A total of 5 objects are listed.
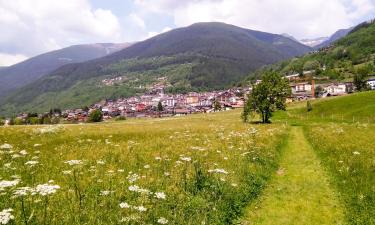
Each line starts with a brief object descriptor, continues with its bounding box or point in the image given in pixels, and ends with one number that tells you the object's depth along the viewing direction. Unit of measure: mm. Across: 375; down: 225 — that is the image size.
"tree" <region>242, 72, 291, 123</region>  76812
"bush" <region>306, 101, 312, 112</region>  110900
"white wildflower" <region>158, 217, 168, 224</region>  8944
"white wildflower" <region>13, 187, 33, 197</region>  7788
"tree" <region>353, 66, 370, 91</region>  173125
